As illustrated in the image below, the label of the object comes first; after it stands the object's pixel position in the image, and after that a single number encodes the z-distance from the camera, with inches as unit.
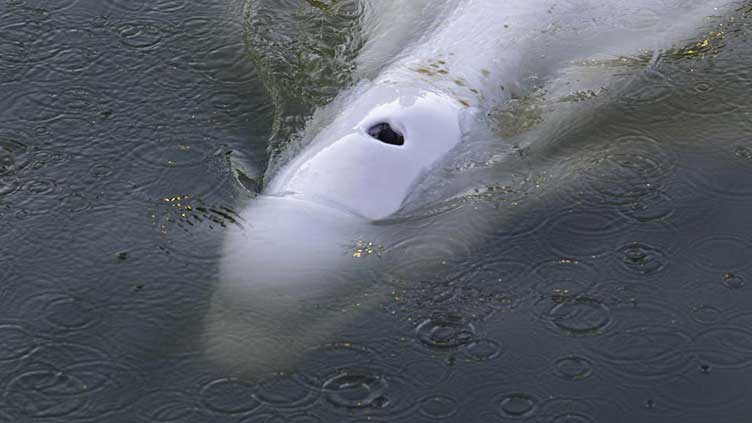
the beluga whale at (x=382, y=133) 522.0
